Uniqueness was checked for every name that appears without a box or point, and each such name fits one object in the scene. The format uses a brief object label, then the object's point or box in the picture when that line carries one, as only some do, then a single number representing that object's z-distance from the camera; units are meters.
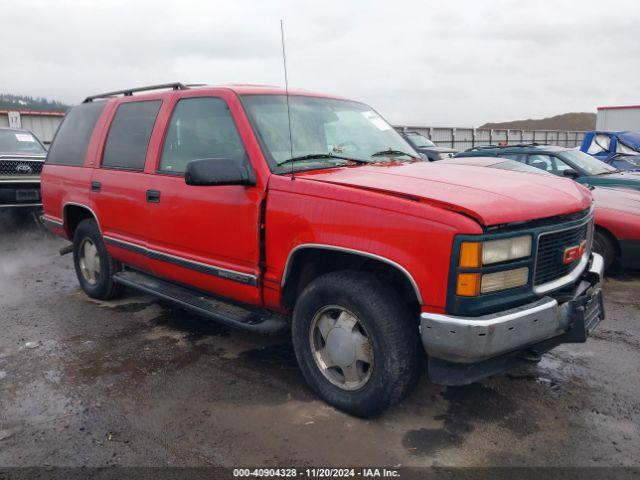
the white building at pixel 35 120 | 15.55
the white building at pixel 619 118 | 21.38
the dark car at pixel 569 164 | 7.10
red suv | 2.58
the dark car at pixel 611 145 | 11.05
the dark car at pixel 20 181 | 7.75
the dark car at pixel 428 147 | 13.90
